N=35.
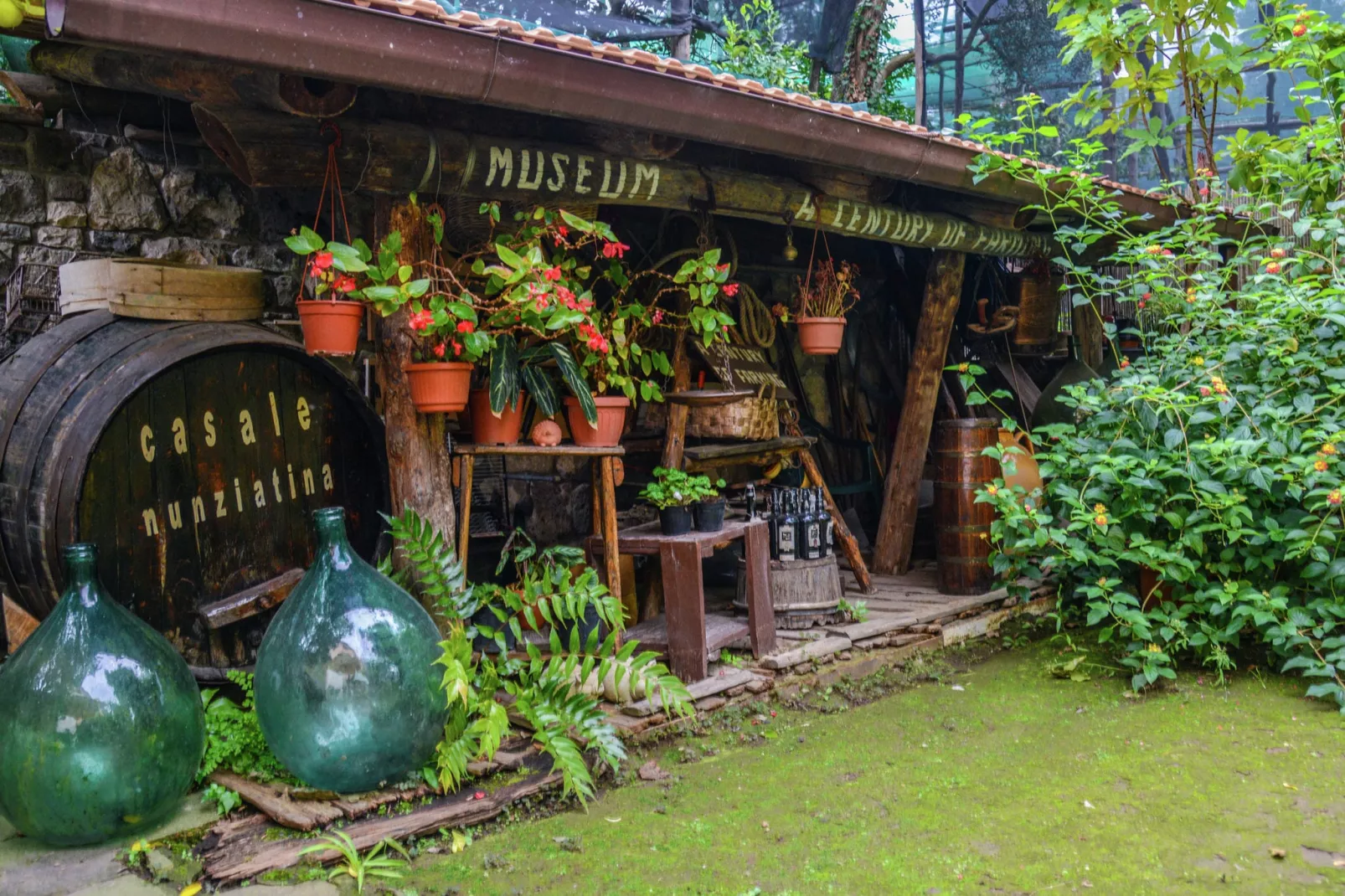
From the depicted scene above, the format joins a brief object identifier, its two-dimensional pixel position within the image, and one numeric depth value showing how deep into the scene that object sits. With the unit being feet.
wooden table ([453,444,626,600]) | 12.91
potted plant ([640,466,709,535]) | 14.49
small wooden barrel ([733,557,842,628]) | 16.70
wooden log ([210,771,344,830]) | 9.62
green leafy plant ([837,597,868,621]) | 16.99
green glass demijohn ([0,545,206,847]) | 8.95
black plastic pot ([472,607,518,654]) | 13.75
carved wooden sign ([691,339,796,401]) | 17.38
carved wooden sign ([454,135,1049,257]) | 12.03
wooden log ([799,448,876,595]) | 19.00
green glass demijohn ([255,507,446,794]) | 9.75
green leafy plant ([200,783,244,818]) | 10.06
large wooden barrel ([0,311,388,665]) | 10.12
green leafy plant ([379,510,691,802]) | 10.61
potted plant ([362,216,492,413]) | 11.00
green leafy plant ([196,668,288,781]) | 10.65
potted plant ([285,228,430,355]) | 10.59
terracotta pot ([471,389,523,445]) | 12.88
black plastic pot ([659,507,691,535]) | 14.48
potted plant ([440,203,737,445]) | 11.98
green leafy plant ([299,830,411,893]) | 8.96
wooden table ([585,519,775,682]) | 13.92
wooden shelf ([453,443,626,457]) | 12.94
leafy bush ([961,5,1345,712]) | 14.70
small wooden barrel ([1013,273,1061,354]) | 24.23
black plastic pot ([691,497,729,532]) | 14.71
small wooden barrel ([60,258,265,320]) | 11.34
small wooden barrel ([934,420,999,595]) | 19.06
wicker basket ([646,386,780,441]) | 17.13
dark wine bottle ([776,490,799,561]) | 16.57
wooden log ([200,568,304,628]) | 11.10
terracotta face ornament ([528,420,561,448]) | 13.44
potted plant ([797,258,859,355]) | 17.12
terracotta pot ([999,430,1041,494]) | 19.45
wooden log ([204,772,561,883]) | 9.00
